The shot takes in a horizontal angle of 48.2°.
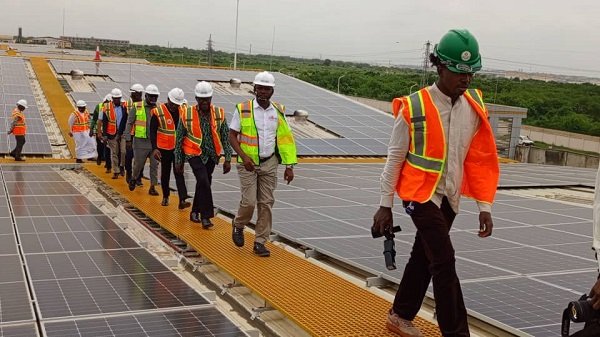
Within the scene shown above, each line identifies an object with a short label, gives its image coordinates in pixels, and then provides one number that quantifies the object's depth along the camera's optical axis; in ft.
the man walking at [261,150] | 23.29
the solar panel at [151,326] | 16.06
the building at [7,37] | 361.84
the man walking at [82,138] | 50.93
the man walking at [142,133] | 37.35
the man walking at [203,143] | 27.76
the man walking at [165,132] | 33.09
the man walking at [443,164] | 13.64
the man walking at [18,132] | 50.03
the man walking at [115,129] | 42.68
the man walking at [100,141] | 45.73
